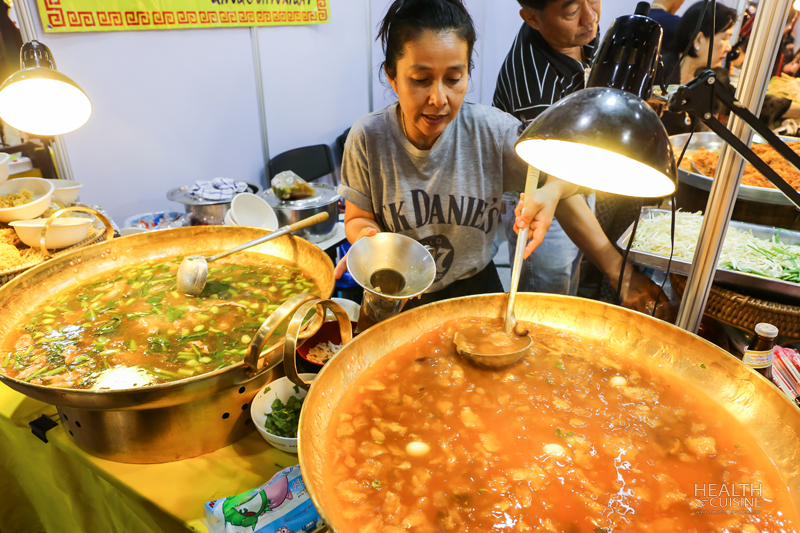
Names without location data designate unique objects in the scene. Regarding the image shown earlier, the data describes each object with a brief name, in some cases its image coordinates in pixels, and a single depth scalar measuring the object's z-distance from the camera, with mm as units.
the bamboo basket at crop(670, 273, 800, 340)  1784
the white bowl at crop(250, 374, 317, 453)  1415
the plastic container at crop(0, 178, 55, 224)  2398
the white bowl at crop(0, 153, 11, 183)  2512
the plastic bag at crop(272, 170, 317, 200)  3680
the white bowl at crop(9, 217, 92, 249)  2250
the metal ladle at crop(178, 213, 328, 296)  2033
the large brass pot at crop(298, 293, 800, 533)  1099
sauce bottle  1393
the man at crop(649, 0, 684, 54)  3784
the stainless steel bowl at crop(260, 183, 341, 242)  3557
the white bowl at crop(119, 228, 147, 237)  3152
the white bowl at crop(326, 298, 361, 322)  2082
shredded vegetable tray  1915
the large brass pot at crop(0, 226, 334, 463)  1193
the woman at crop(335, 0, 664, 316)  2281
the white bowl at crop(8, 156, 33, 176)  3523
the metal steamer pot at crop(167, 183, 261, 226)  3480
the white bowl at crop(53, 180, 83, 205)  2797
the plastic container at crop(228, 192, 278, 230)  3205
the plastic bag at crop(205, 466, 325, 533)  1128
